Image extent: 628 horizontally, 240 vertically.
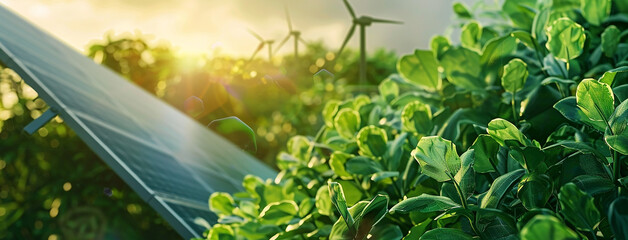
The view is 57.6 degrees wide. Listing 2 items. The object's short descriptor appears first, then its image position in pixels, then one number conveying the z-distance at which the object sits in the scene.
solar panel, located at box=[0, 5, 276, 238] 2.46
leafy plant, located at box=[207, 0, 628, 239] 1.06
